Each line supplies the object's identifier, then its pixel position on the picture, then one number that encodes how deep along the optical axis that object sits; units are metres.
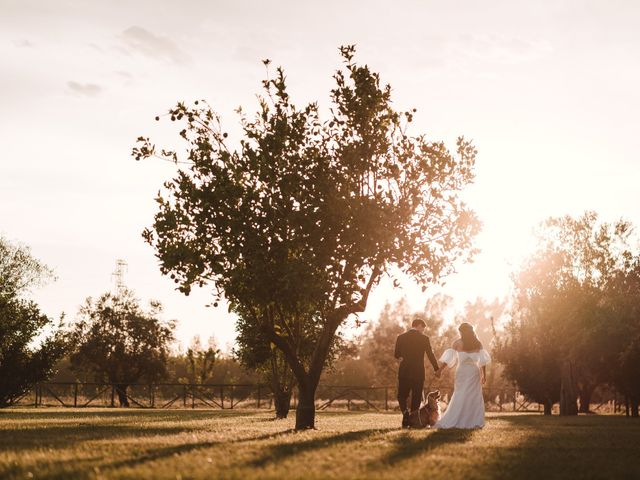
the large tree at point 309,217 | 18.39
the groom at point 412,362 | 19.58
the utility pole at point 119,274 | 67.87
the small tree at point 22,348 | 35.00
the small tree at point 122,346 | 65.19
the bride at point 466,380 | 19.05
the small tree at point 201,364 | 69.75
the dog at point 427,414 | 18.88
